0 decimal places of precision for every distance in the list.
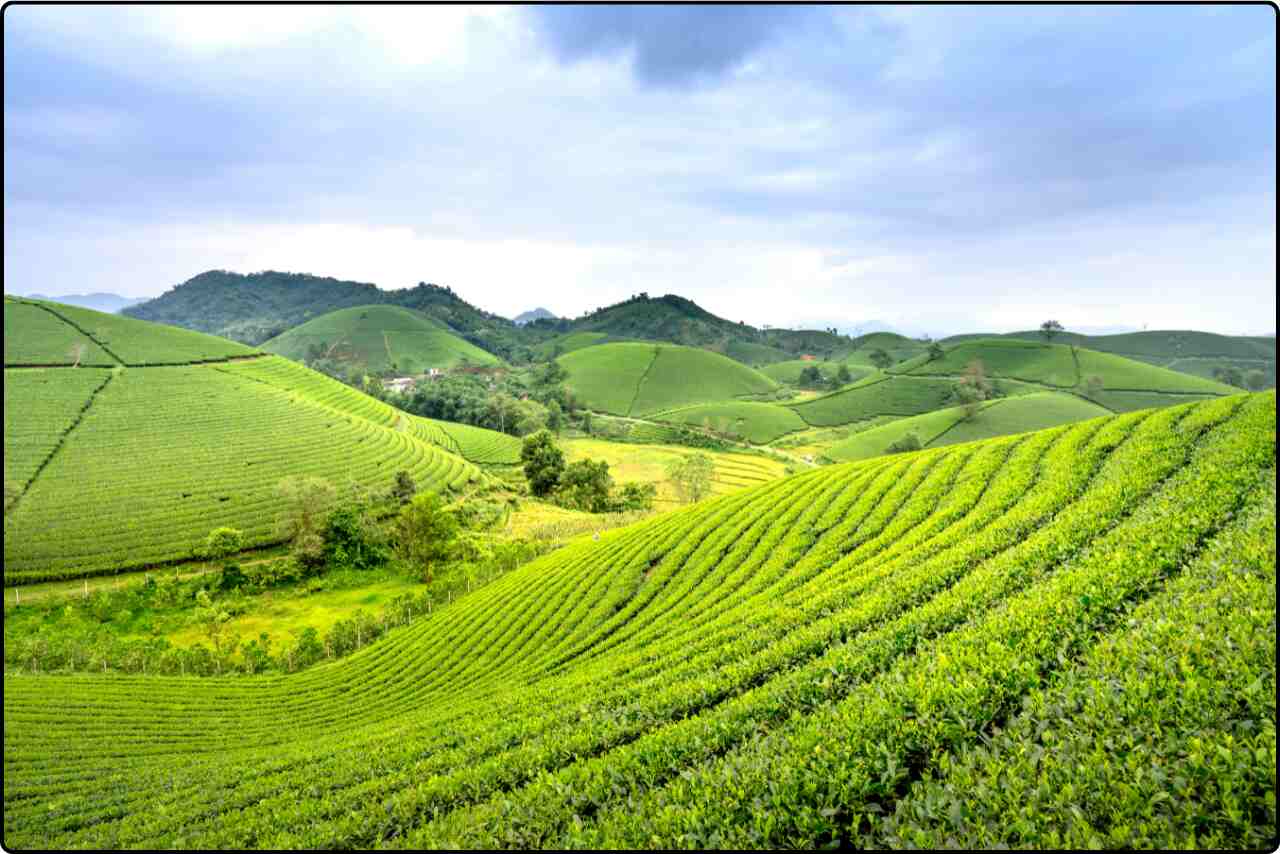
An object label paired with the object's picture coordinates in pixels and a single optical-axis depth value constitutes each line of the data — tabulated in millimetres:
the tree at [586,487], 74188
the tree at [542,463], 80000
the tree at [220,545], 48781
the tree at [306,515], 49594
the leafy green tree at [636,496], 74312
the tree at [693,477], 74875
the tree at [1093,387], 121688
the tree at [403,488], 63406
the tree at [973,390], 105831
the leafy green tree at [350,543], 51281
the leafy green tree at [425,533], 45094
